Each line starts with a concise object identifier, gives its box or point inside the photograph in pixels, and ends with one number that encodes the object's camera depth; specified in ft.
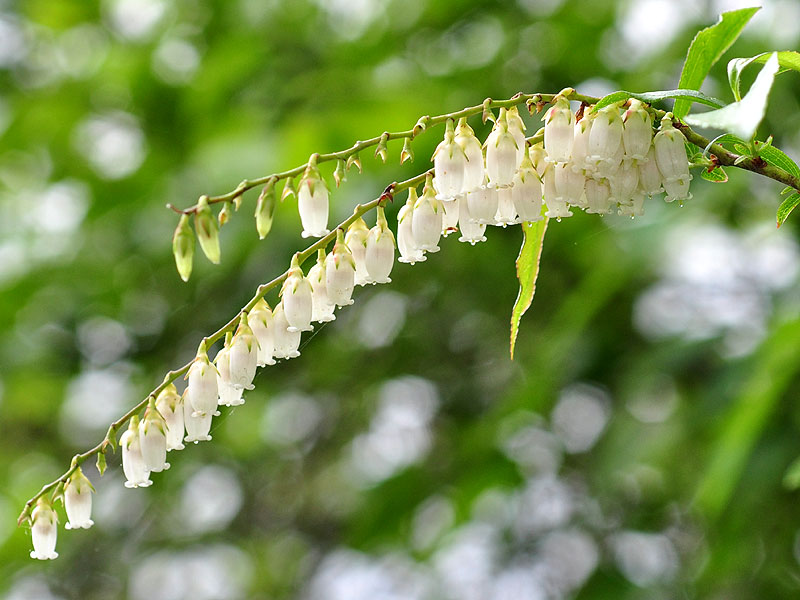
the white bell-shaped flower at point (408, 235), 1.27
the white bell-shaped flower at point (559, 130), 1.22
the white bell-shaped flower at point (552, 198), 1.25
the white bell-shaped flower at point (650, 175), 1.22
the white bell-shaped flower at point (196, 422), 1.29
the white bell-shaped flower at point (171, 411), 1.29
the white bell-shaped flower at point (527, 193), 1.24
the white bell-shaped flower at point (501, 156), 1.23
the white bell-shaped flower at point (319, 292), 1.27
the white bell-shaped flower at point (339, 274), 1.26
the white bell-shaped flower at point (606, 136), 1.21
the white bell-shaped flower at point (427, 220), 1.26
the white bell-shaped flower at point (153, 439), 1.27
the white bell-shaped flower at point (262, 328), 1.28
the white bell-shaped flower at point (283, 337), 1.28
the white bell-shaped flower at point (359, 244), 1.28
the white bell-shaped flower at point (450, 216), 1.27
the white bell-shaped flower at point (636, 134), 1.21
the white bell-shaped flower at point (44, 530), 1.29
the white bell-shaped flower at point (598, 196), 1.24
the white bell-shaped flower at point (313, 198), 1.26
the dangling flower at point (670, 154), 1.21
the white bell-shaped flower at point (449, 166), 1.23
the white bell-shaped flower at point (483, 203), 1.25
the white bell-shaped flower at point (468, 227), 1.27
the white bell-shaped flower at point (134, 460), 1.28
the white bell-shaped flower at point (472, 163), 1.24
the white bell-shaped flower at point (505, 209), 1.26
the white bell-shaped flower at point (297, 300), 1.26
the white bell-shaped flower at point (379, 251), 1.27
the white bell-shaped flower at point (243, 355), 1.27
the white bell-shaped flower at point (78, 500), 1.31
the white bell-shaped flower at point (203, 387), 1.27
